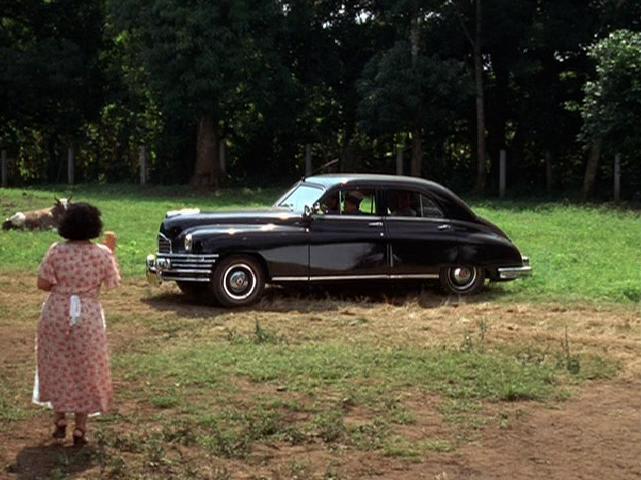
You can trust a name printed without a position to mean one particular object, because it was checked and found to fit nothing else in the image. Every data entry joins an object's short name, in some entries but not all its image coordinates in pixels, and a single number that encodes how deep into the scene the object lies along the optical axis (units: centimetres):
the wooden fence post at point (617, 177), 2598
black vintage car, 1079
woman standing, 579
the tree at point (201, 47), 2686
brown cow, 1695
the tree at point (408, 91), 2717
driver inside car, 1153
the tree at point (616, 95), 2312
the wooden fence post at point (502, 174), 2877
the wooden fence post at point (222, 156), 3102
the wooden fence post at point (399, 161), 3023
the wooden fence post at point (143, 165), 3177
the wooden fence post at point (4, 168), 3278
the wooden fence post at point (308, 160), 3203
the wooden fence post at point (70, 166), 3317
